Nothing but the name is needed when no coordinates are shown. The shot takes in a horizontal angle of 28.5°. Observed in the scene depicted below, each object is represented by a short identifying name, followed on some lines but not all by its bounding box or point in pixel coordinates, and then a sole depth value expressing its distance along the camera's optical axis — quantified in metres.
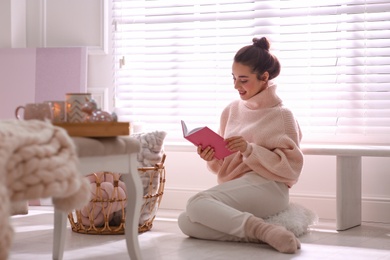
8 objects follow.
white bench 3.74
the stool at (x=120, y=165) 2.33
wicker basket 3.59
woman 3.40
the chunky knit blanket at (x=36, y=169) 1.86
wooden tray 2.35
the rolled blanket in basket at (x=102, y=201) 3.58
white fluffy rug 3.52
